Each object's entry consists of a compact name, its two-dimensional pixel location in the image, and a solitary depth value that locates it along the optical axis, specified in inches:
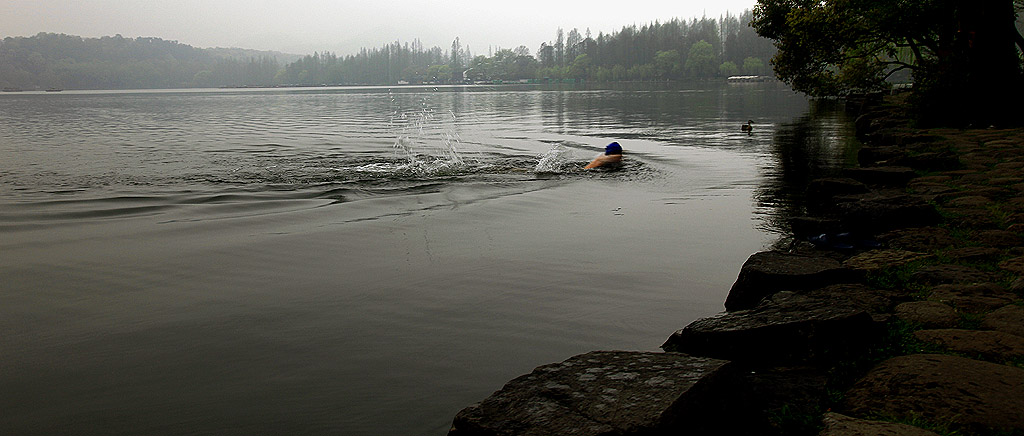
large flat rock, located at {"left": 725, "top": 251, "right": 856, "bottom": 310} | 185.5
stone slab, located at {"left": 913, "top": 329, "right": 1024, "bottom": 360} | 133.3
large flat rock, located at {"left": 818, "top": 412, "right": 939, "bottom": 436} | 103.7
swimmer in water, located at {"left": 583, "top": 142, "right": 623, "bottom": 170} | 597.6
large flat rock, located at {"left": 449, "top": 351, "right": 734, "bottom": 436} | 106.7
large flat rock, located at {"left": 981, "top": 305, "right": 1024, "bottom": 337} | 144.6
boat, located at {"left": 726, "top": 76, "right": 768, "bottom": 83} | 6406.5
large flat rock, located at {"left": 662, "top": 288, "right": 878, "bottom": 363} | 139.8
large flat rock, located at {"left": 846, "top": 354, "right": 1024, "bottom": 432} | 109.3
